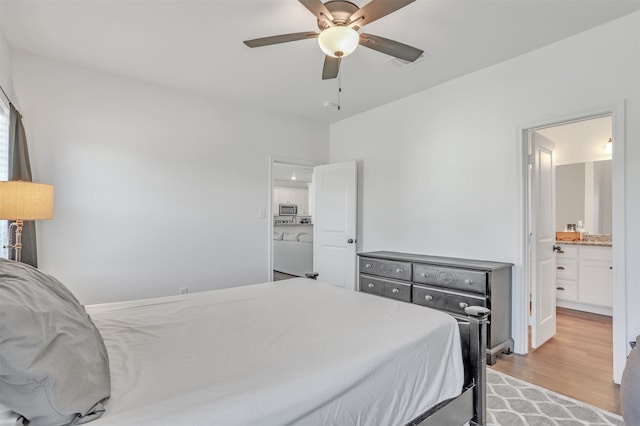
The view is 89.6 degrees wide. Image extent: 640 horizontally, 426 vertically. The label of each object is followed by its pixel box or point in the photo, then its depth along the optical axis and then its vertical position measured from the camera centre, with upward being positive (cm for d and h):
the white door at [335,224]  434 -11
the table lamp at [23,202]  201 +8
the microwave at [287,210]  1012 +19
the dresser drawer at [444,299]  278 -75
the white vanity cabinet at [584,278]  400 -79
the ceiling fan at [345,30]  176 +112
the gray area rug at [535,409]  194 -123
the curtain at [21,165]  257 +40
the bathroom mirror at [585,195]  437 +31
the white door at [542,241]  305 -24
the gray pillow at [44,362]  79 -40
